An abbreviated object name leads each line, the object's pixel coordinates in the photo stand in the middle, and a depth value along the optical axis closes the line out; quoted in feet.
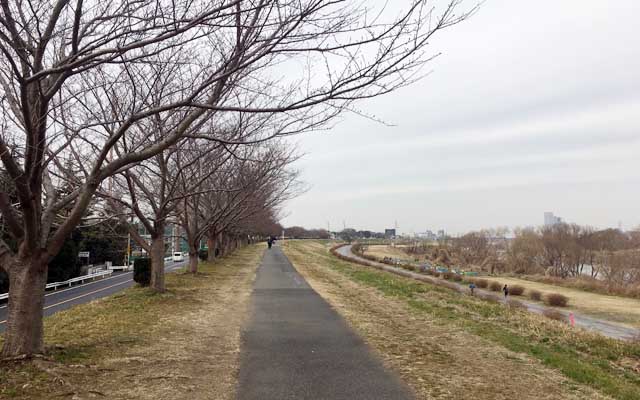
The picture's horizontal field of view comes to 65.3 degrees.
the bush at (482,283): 122.70
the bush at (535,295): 104.38
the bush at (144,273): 61.16
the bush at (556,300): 94.99
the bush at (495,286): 117.39
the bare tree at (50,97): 17.03
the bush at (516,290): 112.57
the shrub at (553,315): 57.26
